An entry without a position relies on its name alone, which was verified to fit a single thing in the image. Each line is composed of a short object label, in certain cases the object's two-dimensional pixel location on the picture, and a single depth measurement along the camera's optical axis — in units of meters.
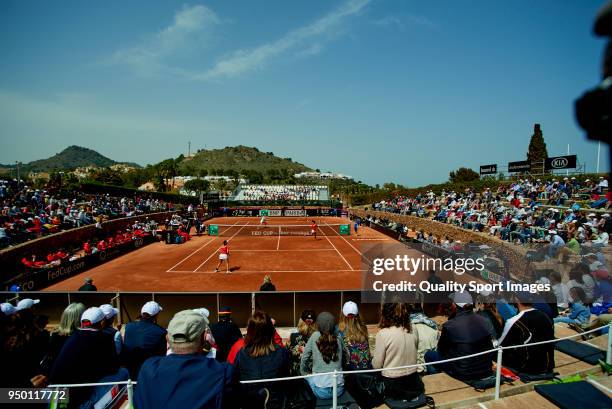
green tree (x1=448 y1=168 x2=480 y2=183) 78.31
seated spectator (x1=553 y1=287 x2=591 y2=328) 9.27
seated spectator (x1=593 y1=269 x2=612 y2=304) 9.62
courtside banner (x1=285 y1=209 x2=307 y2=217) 58.71
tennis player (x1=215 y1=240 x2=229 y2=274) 21.34
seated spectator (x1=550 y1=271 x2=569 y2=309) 10.81
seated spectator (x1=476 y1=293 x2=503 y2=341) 7.07
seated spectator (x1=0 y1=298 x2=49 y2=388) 4.27
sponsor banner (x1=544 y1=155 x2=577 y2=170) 35.41
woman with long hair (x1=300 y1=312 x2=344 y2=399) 5.04
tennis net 38.62
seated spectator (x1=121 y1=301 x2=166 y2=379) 5.78
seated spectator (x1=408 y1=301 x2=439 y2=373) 6.90
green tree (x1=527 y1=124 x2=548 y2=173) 73.75
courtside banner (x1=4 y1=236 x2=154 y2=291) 16.94
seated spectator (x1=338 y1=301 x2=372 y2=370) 5.45
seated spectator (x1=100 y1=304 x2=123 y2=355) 5.48
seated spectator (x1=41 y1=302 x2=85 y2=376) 5.67
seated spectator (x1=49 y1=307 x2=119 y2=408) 4.43
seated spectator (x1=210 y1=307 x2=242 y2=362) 5.76
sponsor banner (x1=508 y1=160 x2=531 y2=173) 41.22
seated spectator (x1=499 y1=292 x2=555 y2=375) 5.71
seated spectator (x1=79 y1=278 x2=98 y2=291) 13.09
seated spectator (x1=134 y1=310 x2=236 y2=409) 2.38
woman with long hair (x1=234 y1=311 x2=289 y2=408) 4.58
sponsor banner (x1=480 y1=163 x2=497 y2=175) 48.25
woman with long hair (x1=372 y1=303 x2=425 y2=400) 5.21
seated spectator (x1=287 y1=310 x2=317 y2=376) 6.14
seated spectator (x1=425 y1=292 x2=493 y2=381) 5.73
